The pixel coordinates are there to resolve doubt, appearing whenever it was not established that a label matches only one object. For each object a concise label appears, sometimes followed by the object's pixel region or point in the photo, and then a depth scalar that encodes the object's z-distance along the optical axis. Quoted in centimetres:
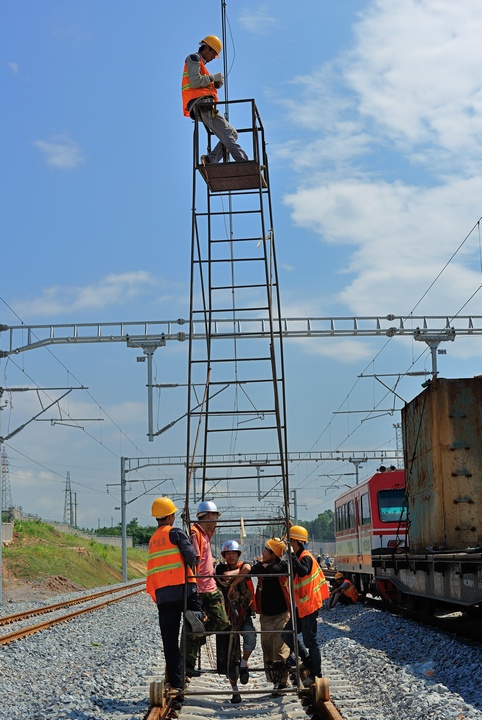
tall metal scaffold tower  892
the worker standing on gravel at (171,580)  852
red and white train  2142
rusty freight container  1405
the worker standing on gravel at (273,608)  931
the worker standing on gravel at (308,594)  951
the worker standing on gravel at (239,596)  937
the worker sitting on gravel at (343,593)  2272
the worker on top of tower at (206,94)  948
